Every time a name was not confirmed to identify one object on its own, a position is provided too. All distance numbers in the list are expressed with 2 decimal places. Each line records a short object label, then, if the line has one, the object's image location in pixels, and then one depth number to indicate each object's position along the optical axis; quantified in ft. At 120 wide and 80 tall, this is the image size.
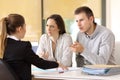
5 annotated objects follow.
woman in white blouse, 9.72
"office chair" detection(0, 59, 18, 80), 6.84
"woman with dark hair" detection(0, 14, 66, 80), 7.27
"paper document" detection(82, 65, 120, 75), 7.31
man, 8.81
